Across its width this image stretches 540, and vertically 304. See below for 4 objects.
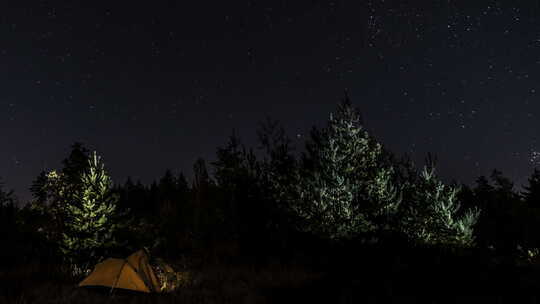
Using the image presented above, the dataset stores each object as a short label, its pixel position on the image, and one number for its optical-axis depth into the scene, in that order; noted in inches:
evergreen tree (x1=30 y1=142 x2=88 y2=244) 933.9
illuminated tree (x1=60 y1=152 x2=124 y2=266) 727.7
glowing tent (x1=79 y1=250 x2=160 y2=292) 484.1
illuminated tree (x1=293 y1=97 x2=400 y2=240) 808.9
